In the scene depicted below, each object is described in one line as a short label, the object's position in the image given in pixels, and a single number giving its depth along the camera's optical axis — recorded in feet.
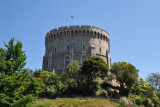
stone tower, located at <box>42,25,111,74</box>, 151.94
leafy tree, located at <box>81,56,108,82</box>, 118.11
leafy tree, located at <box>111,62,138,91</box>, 119.85
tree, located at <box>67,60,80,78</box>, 128.56
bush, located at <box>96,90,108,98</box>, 113.91
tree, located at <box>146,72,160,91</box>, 134.82
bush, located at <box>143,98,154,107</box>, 98.70
